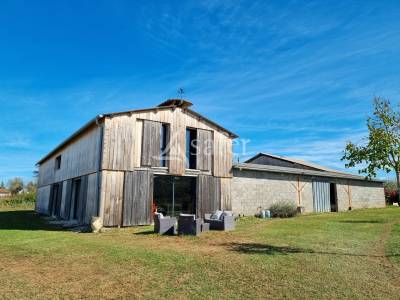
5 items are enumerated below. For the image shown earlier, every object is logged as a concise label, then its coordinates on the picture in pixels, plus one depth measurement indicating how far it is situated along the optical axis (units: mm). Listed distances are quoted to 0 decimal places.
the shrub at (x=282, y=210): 19016
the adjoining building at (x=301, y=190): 18656
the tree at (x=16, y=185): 72500
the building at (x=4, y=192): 76025
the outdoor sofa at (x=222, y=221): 12438
